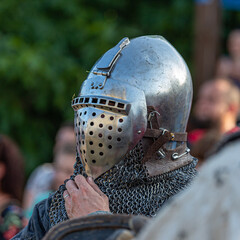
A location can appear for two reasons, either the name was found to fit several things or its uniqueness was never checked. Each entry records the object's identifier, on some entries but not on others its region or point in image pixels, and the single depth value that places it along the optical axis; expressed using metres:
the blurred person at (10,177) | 9.35
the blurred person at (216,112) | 10.12
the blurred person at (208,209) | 2.22
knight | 5.30
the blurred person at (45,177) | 10.95
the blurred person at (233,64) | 13.07
